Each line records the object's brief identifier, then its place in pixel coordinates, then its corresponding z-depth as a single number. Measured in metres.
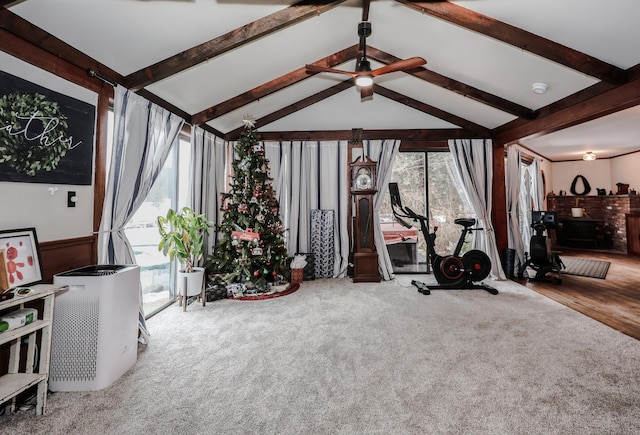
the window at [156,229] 3.31
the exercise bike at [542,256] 4.55
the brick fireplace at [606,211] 6.93
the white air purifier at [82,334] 1.91
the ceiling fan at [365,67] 2.57
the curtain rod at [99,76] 2.36
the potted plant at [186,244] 3.25
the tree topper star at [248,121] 4.12
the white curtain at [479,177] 4.85
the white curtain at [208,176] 3.91
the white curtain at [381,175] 4.84
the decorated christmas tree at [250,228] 3.96
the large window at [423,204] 5.15
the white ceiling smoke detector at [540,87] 3.36
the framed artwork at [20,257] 1.72
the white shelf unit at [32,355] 1.56
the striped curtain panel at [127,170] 2.50
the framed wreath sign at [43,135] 1.78
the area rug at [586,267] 4.90
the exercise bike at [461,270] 4.14
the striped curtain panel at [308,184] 5.00
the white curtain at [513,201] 5.00
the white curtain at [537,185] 6.79
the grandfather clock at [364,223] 4.57
